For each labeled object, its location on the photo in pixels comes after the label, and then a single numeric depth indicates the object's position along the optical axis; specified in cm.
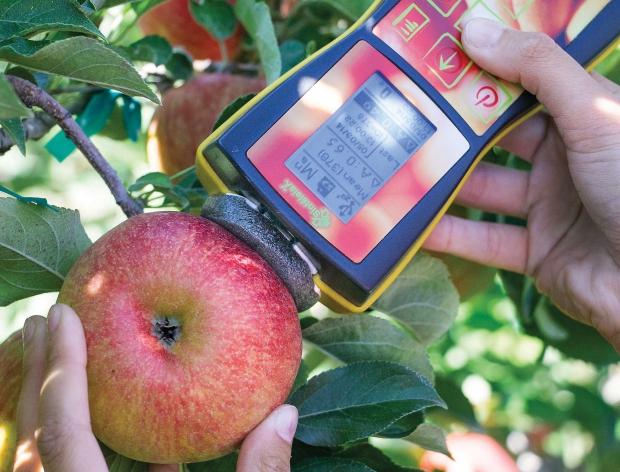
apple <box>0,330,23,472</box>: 53
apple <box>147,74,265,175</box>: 87
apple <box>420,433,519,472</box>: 102
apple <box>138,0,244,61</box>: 103
